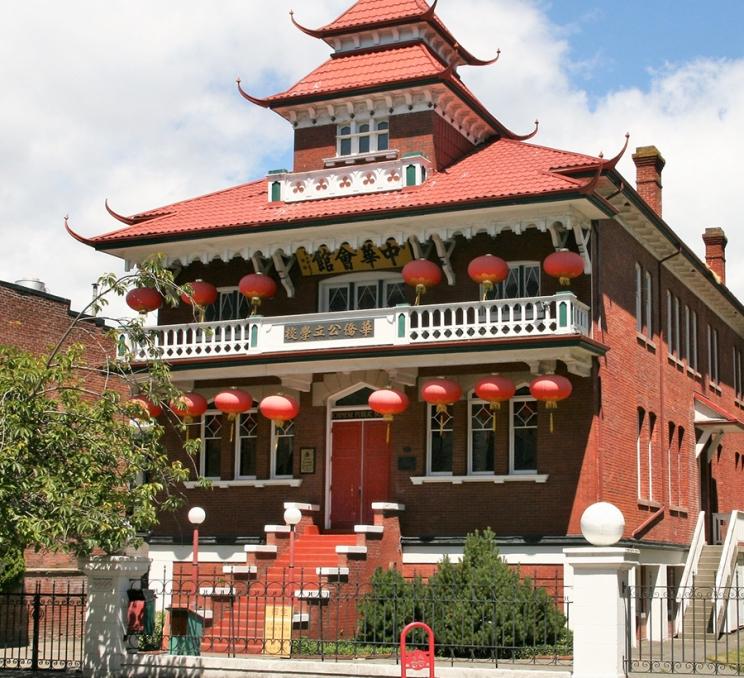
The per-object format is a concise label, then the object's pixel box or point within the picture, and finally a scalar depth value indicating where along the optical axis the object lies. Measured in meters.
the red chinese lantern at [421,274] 28.52
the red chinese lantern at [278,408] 29.25
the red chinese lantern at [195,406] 30.34
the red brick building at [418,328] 27.67
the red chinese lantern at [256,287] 30.53
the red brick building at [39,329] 34.31
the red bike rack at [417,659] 17.29
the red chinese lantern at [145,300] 31.39
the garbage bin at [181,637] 22.06
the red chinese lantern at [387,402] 28.06
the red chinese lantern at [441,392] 27.64
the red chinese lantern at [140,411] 19.97
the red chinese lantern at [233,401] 30.03
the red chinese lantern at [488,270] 27.61
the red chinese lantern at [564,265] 27.05
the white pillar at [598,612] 17.52
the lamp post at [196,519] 25.40
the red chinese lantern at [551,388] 26.58
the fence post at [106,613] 20.67
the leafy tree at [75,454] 17.95
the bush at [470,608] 22.86
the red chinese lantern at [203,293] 31.56
